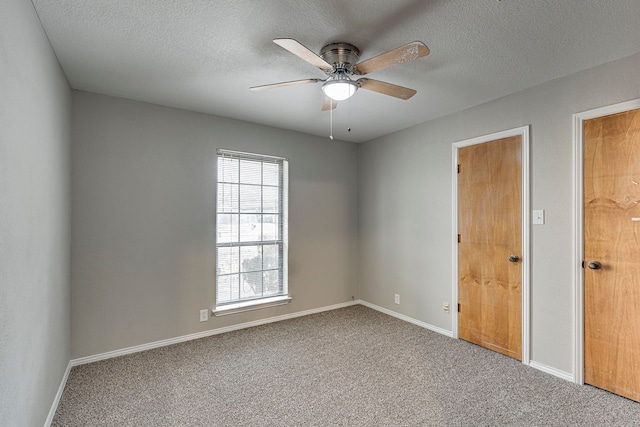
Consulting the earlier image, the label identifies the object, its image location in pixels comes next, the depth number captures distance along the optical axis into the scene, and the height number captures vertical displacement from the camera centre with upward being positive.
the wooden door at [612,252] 2.27 -0.26
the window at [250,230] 3.69 -0.17
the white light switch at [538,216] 2.75 +0.01
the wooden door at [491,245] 2.95 -0.27
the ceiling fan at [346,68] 1.84 +0.92
